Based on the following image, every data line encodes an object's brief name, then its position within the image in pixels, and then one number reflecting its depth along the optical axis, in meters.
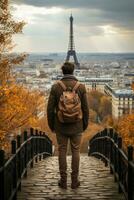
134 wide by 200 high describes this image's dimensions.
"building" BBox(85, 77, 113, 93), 189.50
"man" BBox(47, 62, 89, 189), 9.65
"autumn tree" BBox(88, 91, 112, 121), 110.29
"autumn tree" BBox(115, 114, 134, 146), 32.95
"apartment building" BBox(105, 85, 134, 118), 125.69
